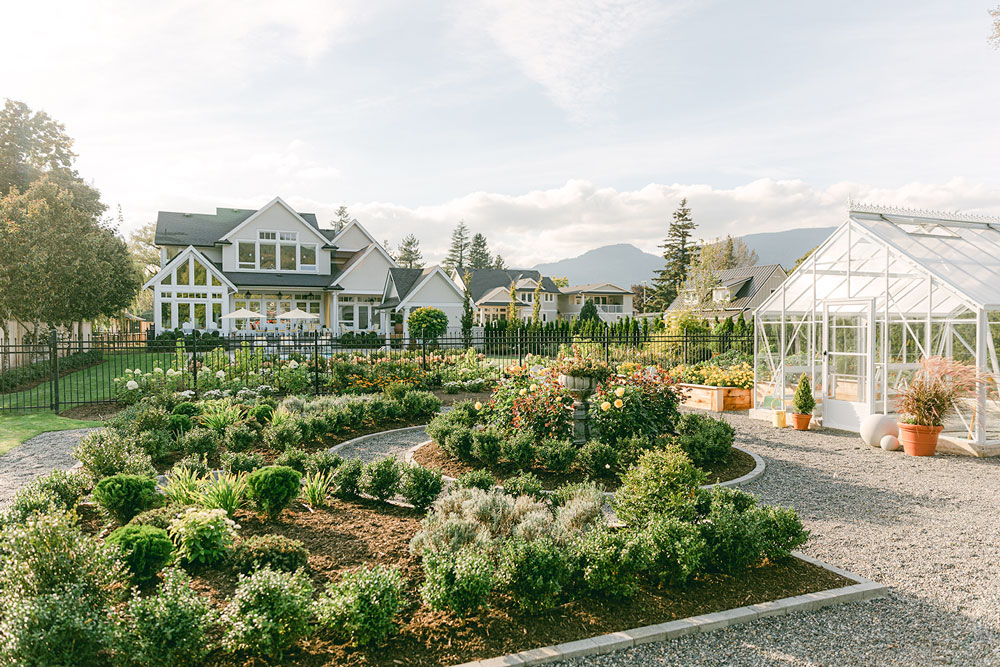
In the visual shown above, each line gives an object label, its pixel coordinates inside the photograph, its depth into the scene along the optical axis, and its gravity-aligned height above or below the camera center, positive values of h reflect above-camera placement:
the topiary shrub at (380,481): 5.79 -1.63
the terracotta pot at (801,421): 11.48 -2.07
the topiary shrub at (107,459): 6.04 -1.46
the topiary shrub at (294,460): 6.48 -1.58
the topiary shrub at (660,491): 4.72 -1.49
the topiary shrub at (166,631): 2.88 -1.61
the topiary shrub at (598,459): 7.12 -1.74
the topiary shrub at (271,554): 4.10 -1.72
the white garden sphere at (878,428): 9.86 -1.92
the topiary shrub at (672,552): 4.05 -1.69
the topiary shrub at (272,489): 5.17 -1.52
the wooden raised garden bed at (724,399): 14.18 -1.98
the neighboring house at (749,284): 41.59 +2.93
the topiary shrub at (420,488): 5.64 -1.67
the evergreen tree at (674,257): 57.25 +6.91
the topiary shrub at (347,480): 5.92 -1.65
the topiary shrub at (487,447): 7.48 -1.67
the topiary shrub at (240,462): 6.39 -1.59
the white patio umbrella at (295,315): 27.36 +0.48
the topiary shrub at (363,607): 3.24 -1.66
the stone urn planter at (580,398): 8.20 -1.11
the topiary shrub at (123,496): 5.04 -1.54
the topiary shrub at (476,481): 5.77 -1.64
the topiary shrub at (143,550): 3.84 -1.56
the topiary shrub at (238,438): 8.15 -1.67
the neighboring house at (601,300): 61.88 +2.61
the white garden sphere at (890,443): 9.65 -2.13
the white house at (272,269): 29.38 +3.45
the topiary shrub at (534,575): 3.71 -1.70
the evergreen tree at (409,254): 84.69 +10.72
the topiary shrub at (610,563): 3.90 -1.71
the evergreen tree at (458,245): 88.81 +12.58
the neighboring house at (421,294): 33.09 +1.82
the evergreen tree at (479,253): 86.75 +10.99
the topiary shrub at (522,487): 5.61 -1.66
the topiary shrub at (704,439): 7.79 -1.68
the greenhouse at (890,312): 9.80 +0.16
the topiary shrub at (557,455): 7.12 -1.70
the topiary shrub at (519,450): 7.26 -1.66
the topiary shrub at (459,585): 3.53 -1.67
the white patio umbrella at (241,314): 26.09 +0.55
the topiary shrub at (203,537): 4.20 -1.61
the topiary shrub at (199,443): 7.90 -1.66
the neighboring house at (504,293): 53.12 +3.08
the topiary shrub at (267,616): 3.04 -1.62
